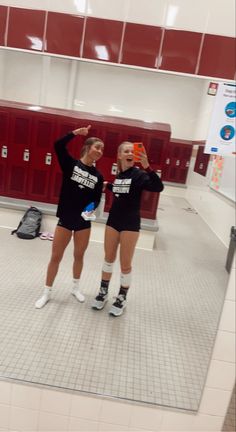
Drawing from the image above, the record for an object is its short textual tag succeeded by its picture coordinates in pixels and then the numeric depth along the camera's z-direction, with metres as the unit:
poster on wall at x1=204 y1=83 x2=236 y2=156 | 1.38
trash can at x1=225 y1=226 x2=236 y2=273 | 1.52
